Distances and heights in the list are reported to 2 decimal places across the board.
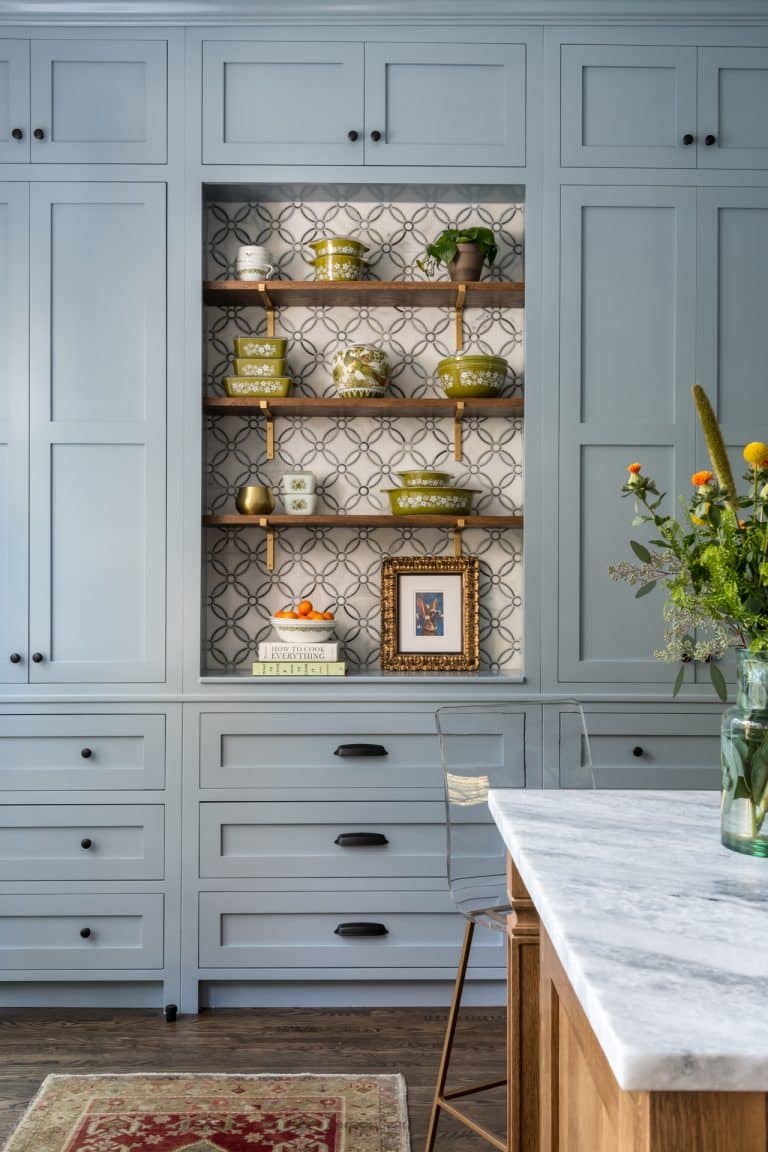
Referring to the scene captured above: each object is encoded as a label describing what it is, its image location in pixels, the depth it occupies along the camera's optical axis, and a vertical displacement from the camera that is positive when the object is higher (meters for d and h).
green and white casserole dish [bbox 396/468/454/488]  3.12 +0.28
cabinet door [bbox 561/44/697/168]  3.00 +1.40
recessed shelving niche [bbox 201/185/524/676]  3.35 +0.43
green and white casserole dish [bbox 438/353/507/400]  3.10 +0.61
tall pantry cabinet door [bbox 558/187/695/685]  3.00 +0.57
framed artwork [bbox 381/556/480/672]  3.22 -0.12
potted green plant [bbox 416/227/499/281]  3.11 +1.00
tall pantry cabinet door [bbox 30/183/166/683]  2.99 +0.44
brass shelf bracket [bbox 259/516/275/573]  3.28 +0.07
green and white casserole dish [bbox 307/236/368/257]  3.14 +1.02
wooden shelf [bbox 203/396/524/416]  3.08 +0.51
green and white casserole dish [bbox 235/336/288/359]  3.15 +0.70
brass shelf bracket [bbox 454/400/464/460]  3.29 +0.44
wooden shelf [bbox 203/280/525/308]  3.07 +0.88
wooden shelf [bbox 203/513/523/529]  3.08 +0.15
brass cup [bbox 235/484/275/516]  3.13 +0.21
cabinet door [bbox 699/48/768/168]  3.00 +1.40
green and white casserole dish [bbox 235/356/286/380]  3.15 +0.64
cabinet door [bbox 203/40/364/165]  3.00 +1.40
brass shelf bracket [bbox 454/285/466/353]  3.28 +0.82
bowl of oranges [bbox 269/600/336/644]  3.07 -0.18
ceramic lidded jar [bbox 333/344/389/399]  3.14 +0.62
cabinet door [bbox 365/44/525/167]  3.01 +1.38
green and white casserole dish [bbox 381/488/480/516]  3.11 +0.21
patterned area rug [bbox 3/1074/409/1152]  2.21 -1.28
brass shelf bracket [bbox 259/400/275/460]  3.25 +0.45
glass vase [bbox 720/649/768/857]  1.26 -0.25
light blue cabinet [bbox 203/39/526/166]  3.00 +1.41
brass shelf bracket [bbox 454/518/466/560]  3.29 +0.09
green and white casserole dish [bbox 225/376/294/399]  3.12 +0.57
